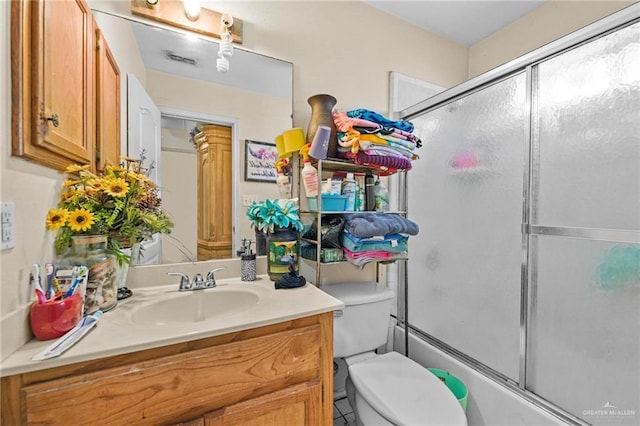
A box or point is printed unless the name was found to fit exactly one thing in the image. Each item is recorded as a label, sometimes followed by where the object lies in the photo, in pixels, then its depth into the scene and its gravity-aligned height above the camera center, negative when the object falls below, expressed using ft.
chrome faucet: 3.63 -0.98
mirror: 3.86 +1.66
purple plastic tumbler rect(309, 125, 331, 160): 4.12 +1.00
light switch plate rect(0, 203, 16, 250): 1.97 -0.12
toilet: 3.37 -2.39
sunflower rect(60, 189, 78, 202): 2.80 +0.14
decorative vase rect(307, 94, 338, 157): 4.47 +1.52
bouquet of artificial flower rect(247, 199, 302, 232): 4.01 -0.09
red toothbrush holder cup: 2.28 -0.92
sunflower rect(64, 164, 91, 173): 2.67 +0.39
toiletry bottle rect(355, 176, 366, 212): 4.86 +0.21
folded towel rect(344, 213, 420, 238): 4.24 -0.22
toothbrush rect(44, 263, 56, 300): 2.43 -0.62
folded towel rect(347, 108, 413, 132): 4.40 +1.50
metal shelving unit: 4.23 +0.70
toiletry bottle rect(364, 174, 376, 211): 5.02 +0.28
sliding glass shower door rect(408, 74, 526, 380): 4.47 -0.22
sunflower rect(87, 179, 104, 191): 2.89 +0.26
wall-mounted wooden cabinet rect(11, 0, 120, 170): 2.08 +1.12
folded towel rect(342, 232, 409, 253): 4.38 -0.53
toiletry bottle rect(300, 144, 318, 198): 4.37 +0.55
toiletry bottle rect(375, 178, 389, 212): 5.02 +0.25
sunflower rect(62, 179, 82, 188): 2.79 +0.26
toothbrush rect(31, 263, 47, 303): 2.31 -0.65
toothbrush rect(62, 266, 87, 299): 2.49 -0.65
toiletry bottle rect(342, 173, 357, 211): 4.59 +0.32
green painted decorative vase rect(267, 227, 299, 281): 4.04 -0.63
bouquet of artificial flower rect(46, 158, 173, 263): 2.73 -0.01
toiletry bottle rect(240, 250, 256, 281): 4.15 -0.88
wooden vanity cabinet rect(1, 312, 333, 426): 2.05 -1.52
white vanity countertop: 2.08 -1.10
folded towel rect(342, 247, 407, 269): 4.39 -0.75
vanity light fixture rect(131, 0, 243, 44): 3.88 +2.85
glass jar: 2.78 -0.57
